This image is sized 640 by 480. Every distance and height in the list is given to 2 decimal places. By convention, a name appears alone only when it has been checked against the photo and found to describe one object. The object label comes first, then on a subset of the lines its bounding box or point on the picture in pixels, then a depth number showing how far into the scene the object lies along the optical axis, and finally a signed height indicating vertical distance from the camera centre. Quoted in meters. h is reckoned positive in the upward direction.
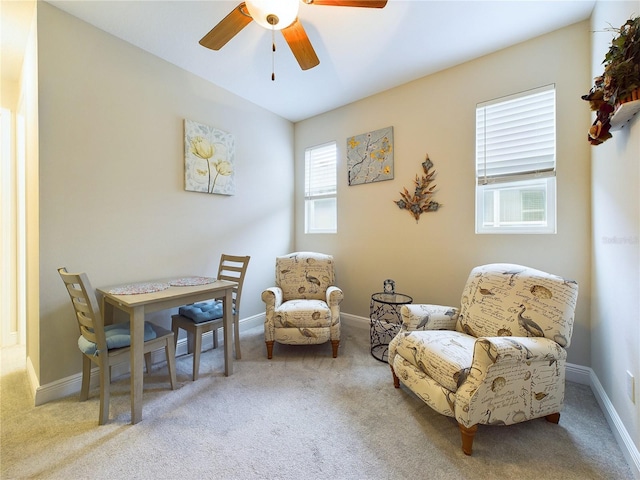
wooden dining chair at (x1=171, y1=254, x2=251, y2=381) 2.17 -0.67
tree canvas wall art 3.03 +0.95
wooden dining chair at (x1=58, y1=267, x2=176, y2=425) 1.56 -0.65
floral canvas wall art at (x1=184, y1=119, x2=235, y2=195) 2.66 +0.83
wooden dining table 1.67 -0.45
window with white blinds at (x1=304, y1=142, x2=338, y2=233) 3.56 +0.67
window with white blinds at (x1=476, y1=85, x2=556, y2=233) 2.21 +0.64
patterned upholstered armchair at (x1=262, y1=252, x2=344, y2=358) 2.48 -0.65
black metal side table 2.69 -0.86
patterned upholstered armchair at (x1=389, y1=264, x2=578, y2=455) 1.42 -0.67
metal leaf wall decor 2.73 +0.44
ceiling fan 1.44 +1.26
